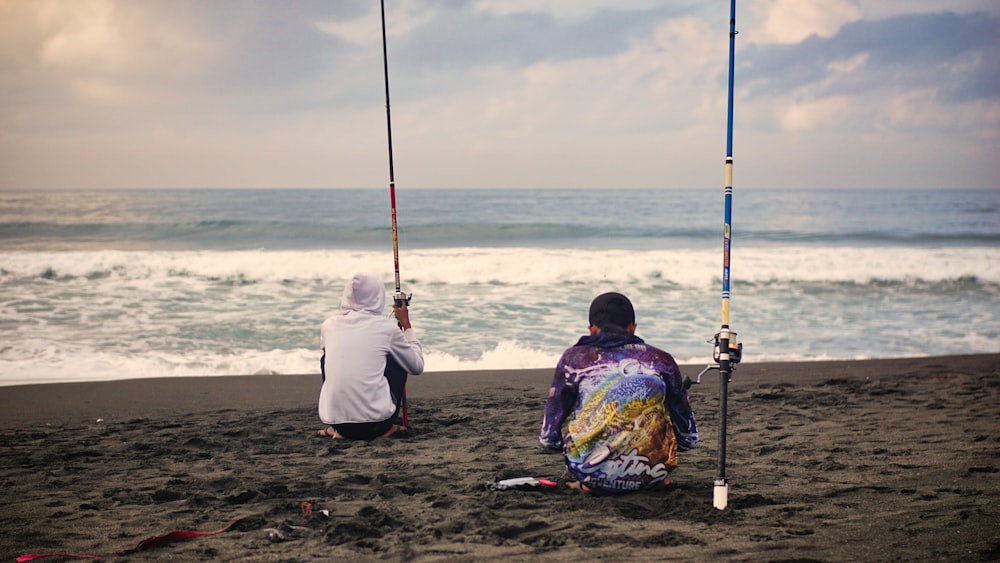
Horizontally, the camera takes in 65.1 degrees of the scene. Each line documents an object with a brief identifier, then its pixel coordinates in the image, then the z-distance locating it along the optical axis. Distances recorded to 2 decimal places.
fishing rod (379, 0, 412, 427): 5.23
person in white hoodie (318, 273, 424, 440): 5.00
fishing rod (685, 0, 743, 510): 3.36
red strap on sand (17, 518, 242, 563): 3.25
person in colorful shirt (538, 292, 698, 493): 3.62
